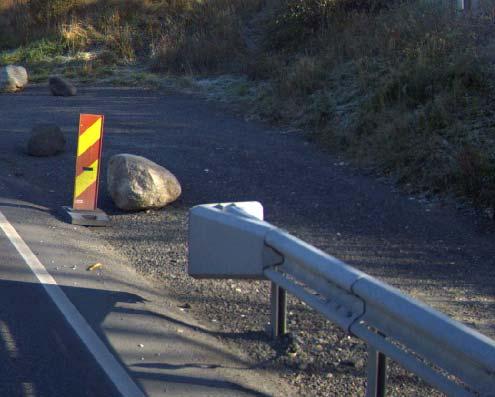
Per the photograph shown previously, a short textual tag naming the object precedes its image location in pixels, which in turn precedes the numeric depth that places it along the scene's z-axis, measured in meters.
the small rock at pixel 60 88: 19.59
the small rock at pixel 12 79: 21.02
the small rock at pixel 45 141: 12.70
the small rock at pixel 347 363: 5.50
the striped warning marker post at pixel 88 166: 9.64
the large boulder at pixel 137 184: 9.73
